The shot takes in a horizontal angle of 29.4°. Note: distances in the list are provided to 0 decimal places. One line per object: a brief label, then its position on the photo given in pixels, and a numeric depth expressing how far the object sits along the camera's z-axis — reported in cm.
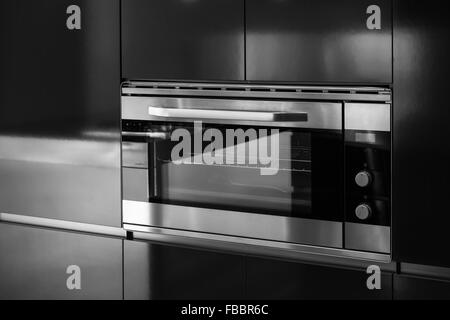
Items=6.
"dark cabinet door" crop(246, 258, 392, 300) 239
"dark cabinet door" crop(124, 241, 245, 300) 260
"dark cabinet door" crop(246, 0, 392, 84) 230
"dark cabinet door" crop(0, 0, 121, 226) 274
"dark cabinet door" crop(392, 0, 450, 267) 224
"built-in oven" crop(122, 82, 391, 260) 237
